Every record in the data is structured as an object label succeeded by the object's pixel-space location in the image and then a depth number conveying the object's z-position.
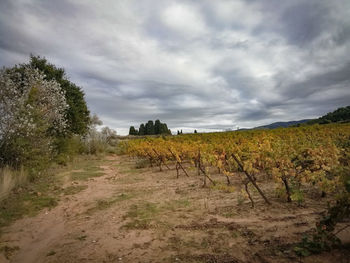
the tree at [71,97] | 15.06
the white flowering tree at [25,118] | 7.18
